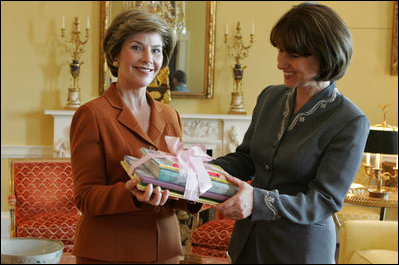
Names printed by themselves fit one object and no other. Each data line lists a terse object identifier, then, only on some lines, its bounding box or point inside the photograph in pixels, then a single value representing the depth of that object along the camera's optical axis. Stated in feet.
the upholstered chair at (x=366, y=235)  10.09
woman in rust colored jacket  5.50
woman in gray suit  4.79
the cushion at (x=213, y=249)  12.30
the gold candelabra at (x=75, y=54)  18.02
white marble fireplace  18.56
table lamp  13.85
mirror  18.72
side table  13.76
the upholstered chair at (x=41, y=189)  14.12
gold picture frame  18.89
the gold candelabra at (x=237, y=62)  18.39
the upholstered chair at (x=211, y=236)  12.83
